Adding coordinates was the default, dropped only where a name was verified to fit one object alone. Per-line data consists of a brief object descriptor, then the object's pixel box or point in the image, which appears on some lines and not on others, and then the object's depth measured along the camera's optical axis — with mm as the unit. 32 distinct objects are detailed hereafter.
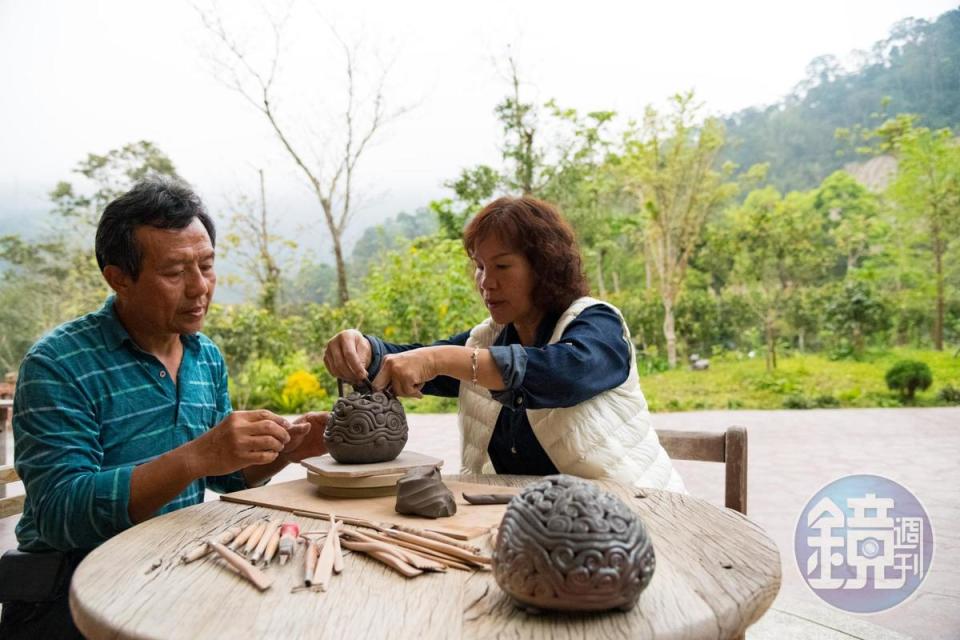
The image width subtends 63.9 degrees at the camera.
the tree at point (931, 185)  7395
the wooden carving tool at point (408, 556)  1233
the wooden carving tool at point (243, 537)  1374
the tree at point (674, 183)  9117
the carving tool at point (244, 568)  1176
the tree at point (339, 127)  8828
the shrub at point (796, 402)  8266
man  1541
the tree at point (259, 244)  9383
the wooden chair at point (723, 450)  2010
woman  1828
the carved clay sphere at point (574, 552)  988
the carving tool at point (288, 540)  1317
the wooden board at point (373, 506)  1471
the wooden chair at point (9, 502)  2099
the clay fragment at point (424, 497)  1524
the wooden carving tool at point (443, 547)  1249
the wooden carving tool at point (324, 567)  1180
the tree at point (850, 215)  8445
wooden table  1021
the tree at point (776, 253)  8953
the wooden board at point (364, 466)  1705
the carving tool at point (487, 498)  1643
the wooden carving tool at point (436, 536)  1315
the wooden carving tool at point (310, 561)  1187
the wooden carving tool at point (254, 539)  1330
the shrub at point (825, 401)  8224
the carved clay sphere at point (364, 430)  1771
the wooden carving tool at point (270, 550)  1291
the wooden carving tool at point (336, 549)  1244
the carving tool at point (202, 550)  1317
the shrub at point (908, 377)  7617
